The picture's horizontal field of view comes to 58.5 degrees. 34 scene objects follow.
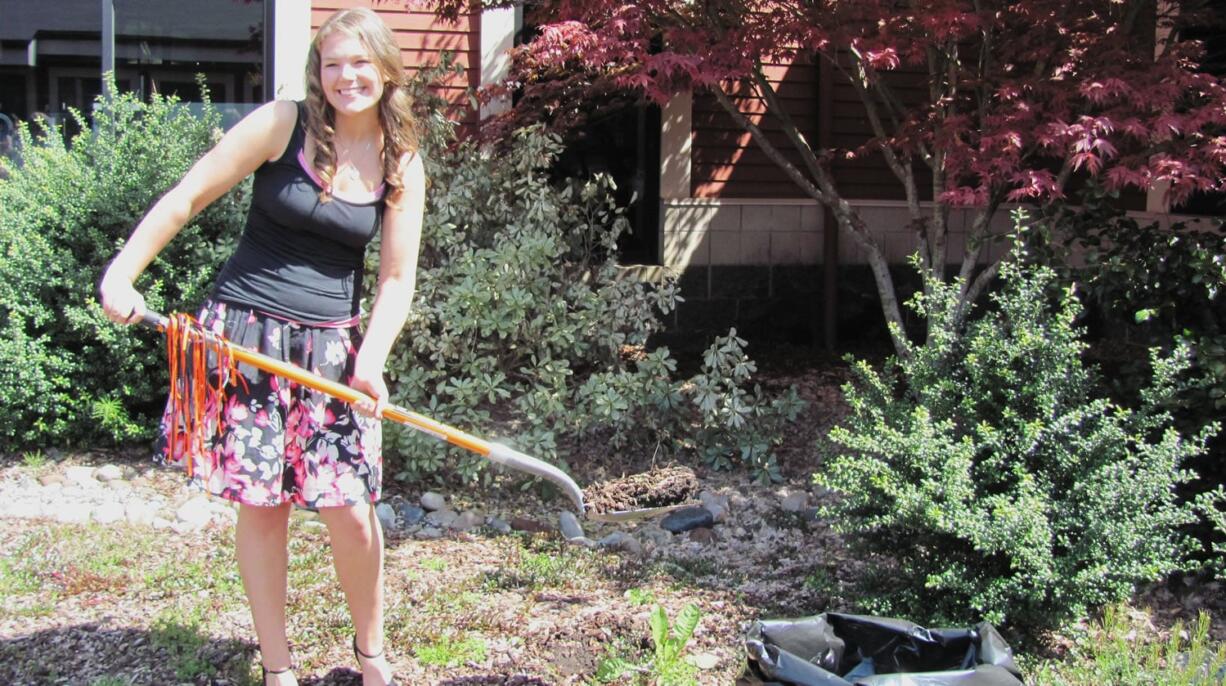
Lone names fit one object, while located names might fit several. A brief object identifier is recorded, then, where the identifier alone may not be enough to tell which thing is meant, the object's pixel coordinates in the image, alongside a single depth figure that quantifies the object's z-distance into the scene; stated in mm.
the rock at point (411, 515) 4531
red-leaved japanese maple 4086
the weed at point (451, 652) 3111
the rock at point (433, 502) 4680
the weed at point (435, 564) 3865
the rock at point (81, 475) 4738
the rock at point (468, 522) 4469
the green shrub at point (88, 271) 4867
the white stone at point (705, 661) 3137
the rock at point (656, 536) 4336
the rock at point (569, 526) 4359
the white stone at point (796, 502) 4786
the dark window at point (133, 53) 6691
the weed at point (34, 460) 4863
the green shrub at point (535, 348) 4867
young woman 2568
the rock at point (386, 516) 4449
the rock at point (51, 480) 4715
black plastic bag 2629
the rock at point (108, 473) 4805
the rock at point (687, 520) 4500
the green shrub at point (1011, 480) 3047
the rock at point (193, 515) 4320
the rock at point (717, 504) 4695
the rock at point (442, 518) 4523
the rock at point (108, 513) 4355
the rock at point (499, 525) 4371
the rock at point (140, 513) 4367
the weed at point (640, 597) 3531
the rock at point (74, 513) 4332
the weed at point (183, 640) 3035
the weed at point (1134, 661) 3010
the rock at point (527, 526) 4426
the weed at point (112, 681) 2932
